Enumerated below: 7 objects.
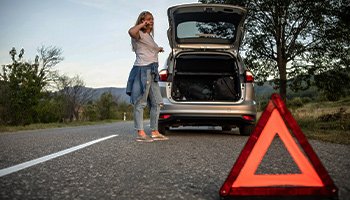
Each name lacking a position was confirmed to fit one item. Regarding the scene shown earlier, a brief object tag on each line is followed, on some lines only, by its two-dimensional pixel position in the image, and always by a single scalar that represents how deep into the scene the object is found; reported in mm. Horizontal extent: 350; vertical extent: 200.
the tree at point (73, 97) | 57931
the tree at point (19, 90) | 33219
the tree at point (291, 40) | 14995
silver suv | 6715
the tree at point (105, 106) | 59219
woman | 5992
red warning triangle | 2061
